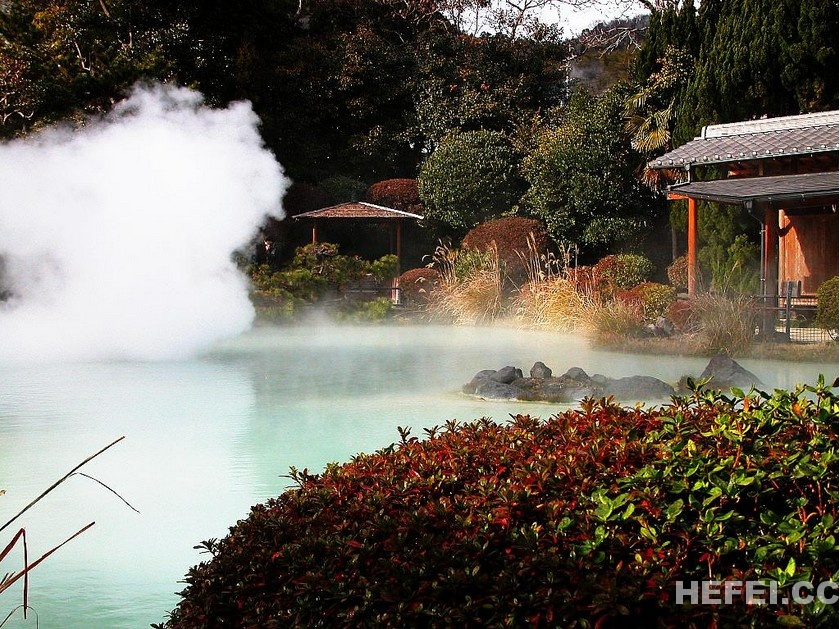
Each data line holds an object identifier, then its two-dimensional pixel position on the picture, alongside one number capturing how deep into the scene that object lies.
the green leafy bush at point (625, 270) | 18.23
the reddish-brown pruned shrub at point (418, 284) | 19.12
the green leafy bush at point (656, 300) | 14.77
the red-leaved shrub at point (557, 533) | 2.28
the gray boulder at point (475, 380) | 9.16
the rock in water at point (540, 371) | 9.45
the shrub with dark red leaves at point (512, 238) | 19.47
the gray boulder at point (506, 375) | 9.13
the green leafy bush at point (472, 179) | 21.98
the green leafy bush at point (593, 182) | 20.78
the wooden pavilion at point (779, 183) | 14.84
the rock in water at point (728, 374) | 9.44
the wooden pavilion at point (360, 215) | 21.17
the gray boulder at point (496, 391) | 8.81
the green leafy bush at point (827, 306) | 12.65
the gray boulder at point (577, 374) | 9.10
